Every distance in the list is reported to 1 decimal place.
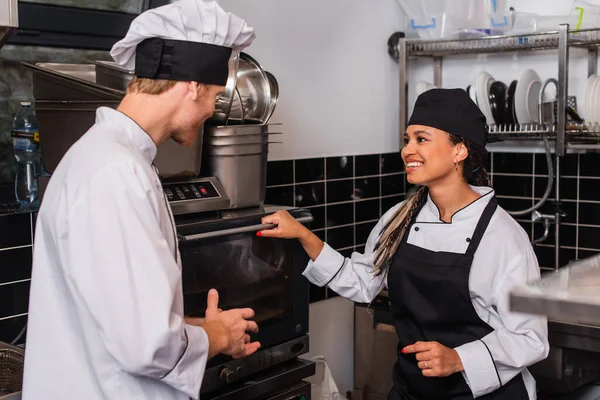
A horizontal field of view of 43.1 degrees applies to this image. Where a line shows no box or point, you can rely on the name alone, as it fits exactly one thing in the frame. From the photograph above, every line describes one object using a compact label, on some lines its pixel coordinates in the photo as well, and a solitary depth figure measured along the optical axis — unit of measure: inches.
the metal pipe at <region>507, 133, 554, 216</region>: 129.2
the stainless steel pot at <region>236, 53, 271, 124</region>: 98.3
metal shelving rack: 123.6
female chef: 83.3
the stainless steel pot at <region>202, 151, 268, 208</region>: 93.5
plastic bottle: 93.9
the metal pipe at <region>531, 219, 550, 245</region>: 136.3
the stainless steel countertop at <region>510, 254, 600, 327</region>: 43.4
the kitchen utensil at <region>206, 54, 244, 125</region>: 91.7
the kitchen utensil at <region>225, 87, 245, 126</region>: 95.5
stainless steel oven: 86.6
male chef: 58.9
